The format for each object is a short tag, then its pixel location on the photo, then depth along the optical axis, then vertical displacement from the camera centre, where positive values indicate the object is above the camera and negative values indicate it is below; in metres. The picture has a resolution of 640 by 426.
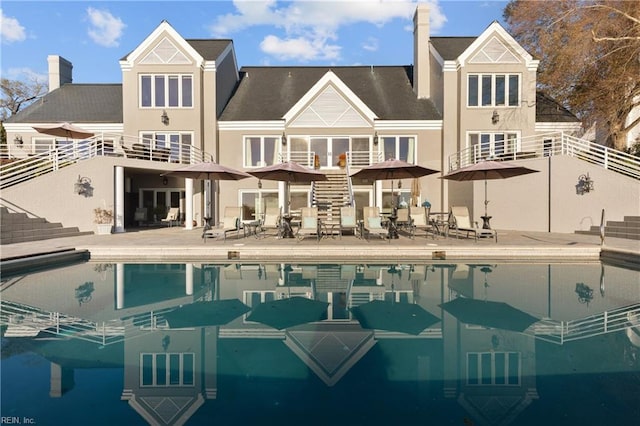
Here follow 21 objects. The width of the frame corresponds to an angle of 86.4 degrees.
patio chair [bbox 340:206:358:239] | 13.06 -0.35
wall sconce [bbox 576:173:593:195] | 14.51 +1.08
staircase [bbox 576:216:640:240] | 12.95 -0.75
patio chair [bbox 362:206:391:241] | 11.81 -0.51
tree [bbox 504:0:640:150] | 17.72 +8.38
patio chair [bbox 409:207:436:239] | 13.33 -0.35
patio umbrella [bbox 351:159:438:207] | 12.39 +1.45
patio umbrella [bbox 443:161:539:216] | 11.77 +1.37
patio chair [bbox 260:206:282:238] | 14.02 -0.43
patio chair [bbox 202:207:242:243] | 12.04 -0.57
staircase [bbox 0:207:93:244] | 11.95 -0.81
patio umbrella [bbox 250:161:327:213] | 12.69 +1.39
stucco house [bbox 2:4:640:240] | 19.55 +4.96
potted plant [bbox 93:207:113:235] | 14.41 -0.52
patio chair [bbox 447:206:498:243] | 12.40 -0.44
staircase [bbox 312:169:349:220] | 16.03 +0.75
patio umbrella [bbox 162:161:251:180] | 12.38 +1.35
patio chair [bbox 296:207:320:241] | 11.65 -0.61
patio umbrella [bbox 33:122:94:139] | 15.98 +3.74
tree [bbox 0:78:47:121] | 35.47 +12.11
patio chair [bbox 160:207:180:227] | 18.80 -0.38
